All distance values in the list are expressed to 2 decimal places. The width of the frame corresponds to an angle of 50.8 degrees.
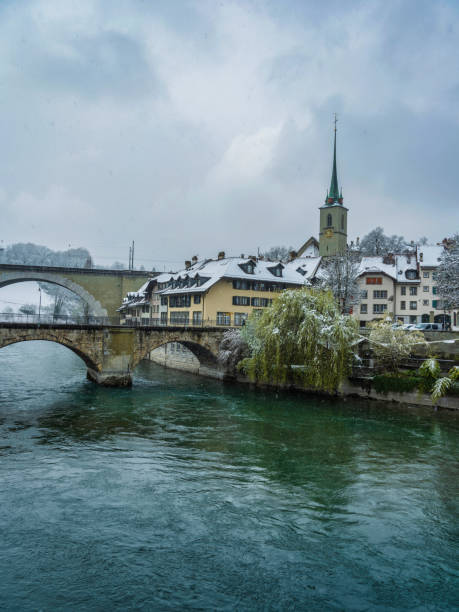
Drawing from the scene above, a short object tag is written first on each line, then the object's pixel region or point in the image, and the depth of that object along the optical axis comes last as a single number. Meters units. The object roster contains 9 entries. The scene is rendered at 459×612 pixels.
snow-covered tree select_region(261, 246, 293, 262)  95.62
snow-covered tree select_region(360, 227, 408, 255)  90.31
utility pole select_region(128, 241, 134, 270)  83.59
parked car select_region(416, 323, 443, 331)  45.64
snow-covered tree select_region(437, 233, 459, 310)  41.25
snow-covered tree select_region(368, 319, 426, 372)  32.34
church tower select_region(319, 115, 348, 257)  82.56
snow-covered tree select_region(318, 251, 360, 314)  47.75
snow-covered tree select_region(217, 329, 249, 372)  38.06
